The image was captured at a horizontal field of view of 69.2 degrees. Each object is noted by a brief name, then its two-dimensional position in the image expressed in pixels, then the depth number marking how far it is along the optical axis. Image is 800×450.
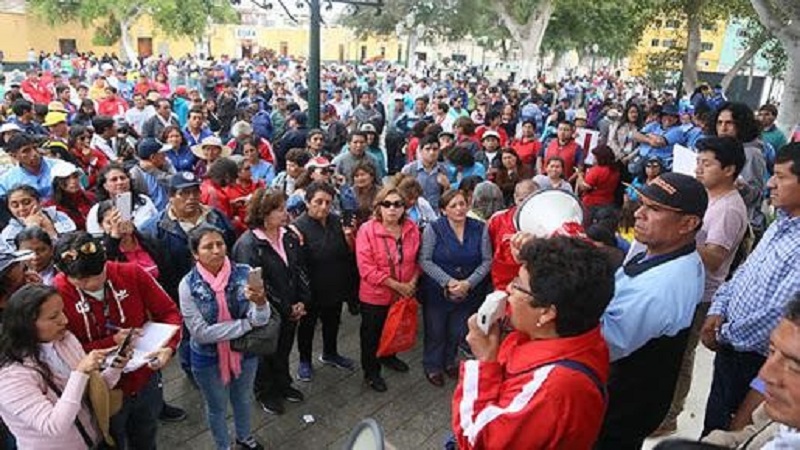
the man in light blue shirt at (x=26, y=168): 5.20
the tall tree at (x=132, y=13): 31.59
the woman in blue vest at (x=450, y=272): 4.53
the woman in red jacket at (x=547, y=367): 1.89
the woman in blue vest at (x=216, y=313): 3.33
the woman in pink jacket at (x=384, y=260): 4.44
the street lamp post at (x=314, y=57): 7.83
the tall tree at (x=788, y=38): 9.07
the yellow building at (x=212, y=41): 39.97
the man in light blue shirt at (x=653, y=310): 2.46
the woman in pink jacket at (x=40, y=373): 2.43
